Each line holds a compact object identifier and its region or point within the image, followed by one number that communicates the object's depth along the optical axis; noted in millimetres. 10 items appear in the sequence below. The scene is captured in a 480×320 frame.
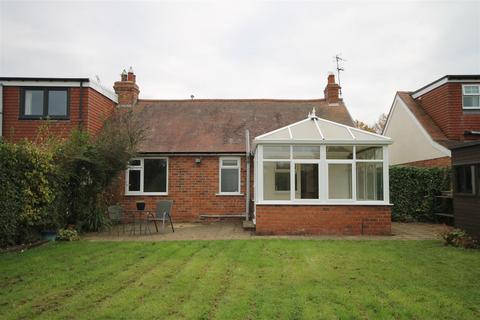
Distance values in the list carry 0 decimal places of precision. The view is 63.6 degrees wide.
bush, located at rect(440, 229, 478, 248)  9250
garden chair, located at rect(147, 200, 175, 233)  11617
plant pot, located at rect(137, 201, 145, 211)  11539
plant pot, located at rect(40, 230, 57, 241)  10375
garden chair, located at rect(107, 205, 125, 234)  11258
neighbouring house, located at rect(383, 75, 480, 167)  16547
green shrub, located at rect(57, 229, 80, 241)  10445
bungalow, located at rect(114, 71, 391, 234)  11211
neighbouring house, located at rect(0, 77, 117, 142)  15610
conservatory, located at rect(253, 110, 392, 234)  11188
